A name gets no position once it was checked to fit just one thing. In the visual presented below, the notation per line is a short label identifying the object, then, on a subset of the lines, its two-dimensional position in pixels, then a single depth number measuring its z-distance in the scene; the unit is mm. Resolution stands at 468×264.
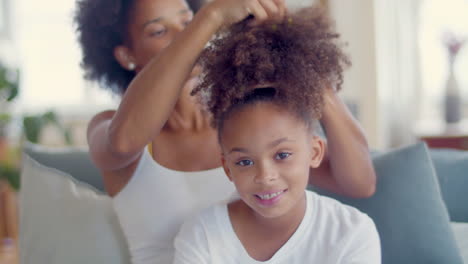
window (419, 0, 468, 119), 3992
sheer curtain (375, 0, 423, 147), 3857
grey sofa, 1316
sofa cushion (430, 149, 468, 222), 1515
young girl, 961
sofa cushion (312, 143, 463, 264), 1309
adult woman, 995
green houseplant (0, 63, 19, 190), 2957
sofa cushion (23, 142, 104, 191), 1774
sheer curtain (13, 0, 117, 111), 4594
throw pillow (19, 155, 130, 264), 1422
